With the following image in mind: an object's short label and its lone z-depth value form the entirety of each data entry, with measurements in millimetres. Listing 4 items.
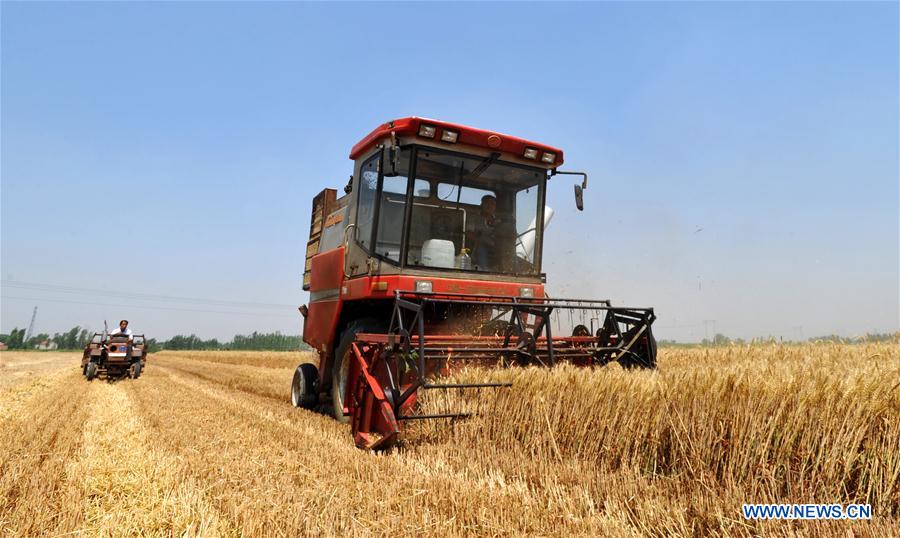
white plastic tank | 5195
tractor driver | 13484
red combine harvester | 4352
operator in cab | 5520
